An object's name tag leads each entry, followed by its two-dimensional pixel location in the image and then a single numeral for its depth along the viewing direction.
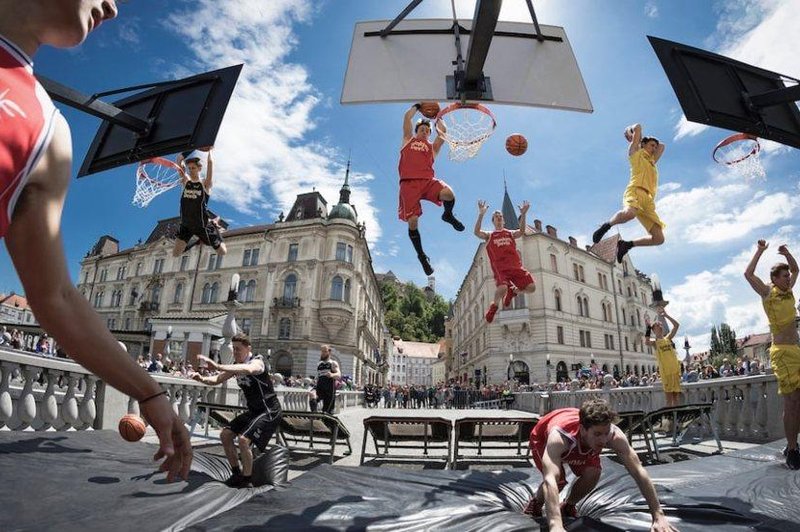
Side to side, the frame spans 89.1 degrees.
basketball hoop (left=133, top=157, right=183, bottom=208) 6.66
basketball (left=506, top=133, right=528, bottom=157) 6.97
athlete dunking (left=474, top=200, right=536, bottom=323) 8.20
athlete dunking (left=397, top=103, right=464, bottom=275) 6.78
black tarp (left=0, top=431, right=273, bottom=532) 3.13
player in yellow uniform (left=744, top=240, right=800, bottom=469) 5.10
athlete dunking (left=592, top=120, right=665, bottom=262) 6.30
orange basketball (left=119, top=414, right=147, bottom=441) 2.56
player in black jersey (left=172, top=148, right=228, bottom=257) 6.56
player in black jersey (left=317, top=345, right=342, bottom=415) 10.80
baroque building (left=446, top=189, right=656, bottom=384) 41.66
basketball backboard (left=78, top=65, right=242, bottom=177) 5.15
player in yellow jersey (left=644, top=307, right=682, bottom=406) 9.55
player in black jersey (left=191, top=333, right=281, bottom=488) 5.20
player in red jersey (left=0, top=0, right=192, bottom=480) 1.06
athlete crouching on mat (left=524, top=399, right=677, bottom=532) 3.22
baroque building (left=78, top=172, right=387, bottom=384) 41.09
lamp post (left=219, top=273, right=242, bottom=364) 9.05
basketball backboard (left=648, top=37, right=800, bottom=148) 5.35
